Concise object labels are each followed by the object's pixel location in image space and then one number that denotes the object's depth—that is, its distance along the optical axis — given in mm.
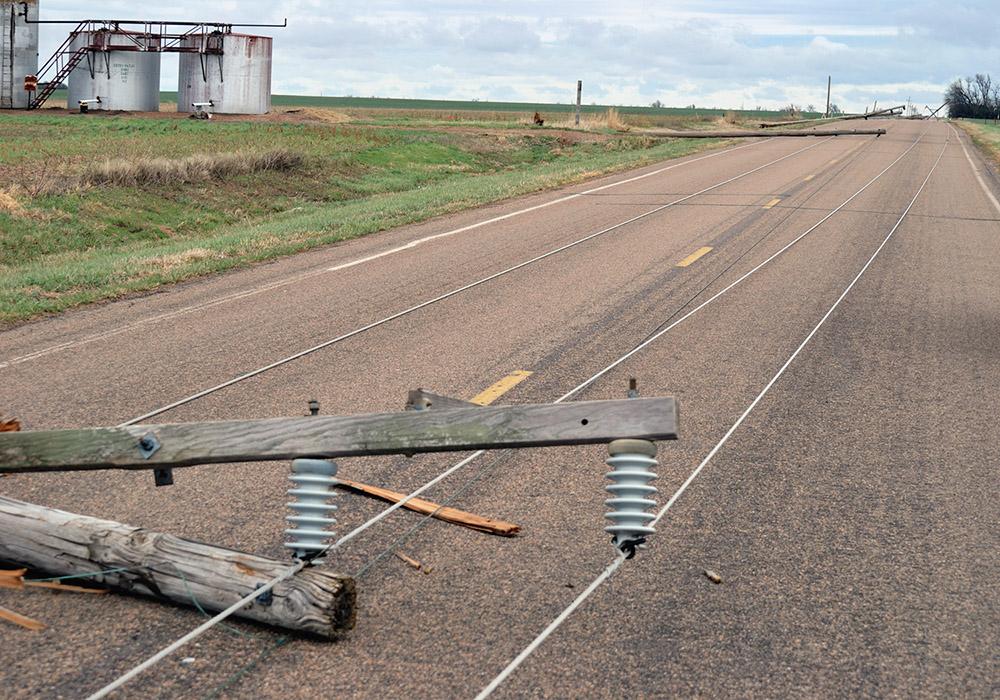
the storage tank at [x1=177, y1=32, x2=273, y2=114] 54969
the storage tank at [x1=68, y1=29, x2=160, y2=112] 53812
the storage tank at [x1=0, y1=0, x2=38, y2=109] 53125
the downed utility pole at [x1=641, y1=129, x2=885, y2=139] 50281
